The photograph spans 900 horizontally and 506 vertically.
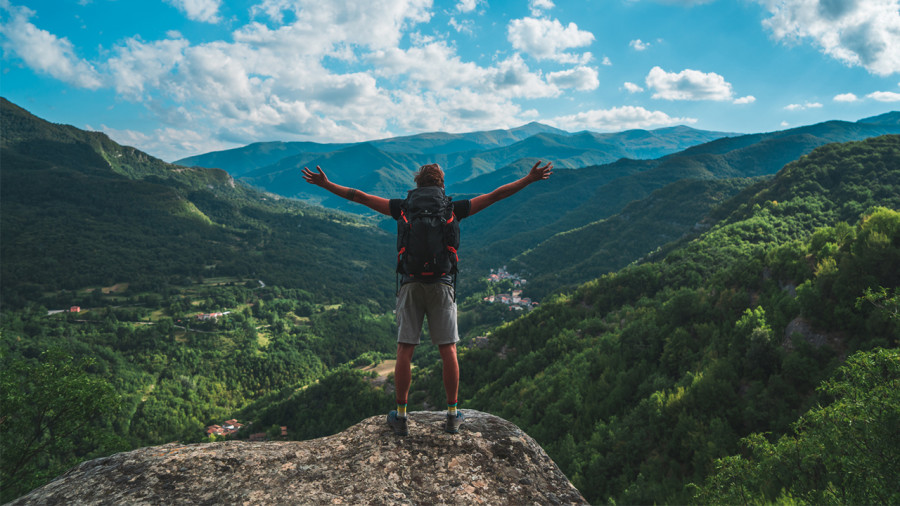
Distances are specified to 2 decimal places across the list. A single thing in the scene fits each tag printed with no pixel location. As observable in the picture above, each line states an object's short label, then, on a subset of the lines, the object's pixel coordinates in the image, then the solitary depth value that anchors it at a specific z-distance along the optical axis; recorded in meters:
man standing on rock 5.30
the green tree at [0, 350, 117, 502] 15.05
